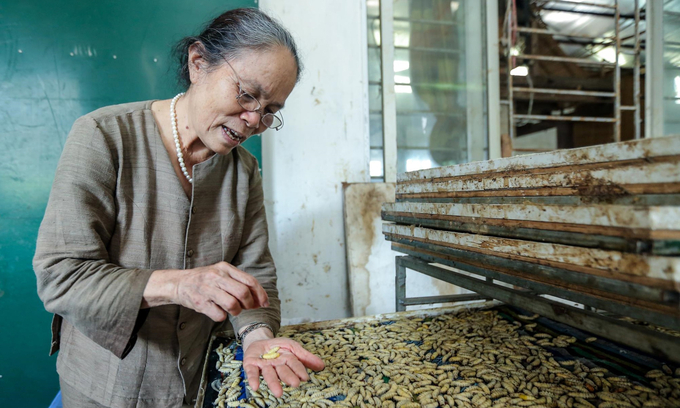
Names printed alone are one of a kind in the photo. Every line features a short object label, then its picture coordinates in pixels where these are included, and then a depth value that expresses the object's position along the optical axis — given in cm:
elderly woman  100
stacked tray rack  64
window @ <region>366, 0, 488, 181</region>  312
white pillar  269
